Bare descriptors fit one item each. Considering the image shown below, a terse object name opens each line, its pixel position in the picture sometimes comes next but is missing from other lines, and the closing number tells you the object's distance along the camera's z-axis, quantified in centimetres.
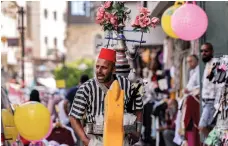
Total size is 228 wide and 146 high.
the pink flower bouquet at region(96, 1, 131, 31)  889
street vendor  751
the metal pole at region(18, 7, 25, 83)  2769
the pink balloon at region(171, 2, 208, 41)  1119
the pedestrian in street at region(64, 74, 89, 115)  1588
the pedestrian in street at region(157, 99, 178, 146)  1471
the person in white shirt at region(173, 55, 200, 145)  1335
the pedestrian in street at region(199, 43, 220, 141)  1091
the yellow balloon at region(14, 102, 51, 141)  830
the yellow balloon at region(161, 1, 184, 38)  1220
